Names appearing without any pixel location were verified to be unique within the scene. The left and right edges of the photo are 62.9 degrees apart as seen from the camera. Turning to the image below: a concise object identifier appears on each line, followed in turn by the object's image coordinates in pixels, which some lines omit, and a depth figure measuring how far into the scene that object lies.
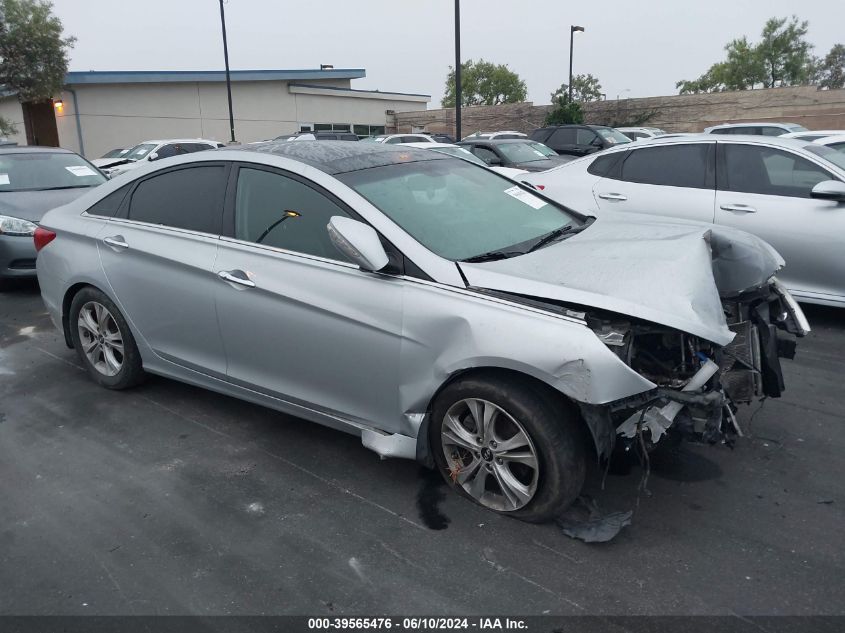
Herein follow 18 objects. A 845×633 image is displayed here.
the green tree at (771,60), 56.69
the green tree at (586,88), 65.88
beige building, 31.45
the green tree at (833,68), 76.94
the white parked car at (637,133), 23.99
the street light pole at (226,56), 28.53
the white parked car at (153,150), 17.73
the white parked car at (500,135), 25.03
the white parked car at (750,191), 5.59
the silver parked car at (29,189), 7.33
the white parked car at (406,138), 21.50
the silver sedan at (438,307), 2.86
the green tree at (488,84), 83.12
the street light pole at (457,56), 20.44
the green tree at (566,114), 32.09
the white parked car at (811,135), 14.49
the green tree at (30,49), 26.36
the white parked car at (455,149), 11.02
